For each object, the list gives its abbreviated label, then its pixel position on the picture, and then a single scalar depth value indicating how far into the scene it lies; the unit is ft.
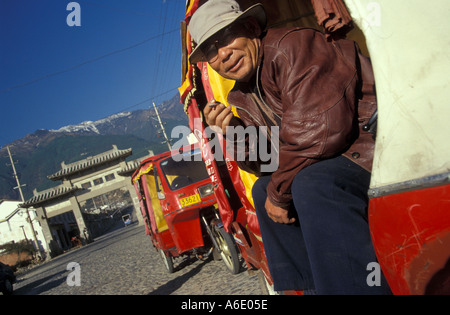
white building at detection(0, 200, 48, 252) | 139.33
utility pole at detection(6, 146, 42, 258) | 116.16
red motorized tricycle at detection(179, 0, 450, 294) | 2.96
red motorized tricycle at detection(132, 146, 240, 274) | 19.06
